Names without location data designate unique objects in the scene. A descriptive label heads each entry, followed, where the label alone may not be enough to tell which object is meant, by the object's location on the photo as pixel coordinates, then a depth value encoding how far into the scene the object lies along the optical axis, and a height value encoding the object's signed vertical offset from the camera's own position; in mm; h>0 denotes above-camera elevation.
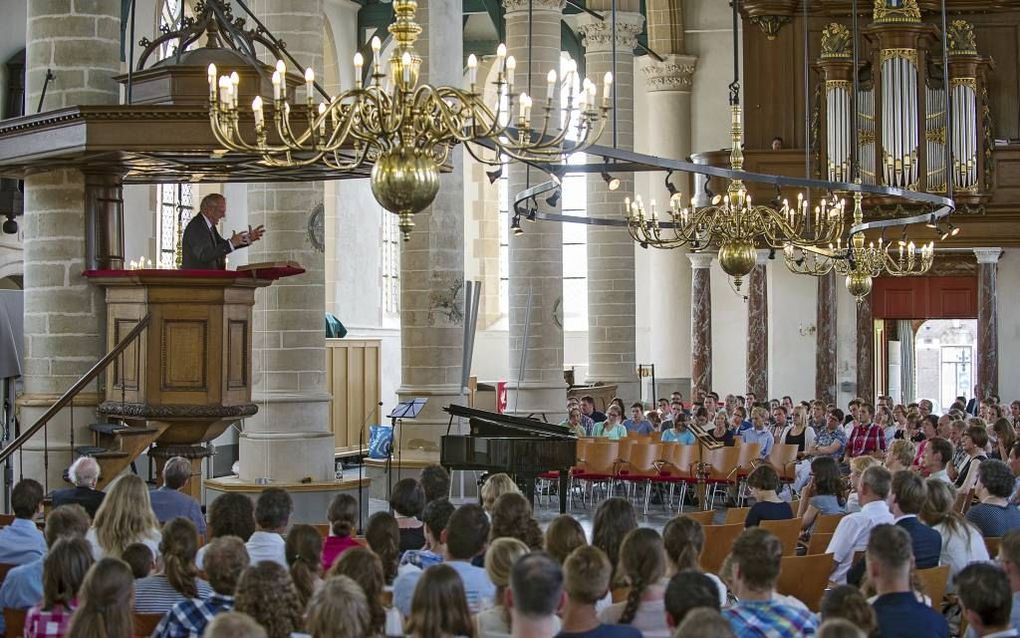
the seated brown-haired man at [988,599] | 5184 -902
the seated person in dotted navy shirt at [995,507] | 8586 -964
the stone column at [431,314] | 16641 +368
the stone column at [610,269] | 24312 +1308
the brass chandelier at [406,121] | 7684 +1217
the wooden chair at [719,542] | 9219 -1245
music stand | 14320 -631
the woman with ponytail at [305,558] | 5957 -901
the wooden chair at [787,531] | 9016 -1164
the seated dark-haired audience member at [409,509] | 7902 -890
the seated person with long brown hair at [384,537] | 6750 -885
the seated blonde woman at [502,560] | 5734 -843
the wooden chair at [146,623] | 6035 -1142
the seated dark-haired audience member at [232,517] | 7043 -822
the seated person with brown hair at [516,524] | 6762 -829
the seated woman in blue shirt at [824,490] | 9758 -985
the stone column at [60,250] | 10828 +720
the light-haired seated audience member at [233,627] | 4152 -802
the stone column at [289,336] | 13836 +101
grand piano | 14273 -1026
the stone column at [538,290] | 20906 +815
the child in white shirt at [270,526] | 7094 -888
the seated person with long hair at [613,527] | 6680 -829
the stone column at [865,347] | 25781 -33
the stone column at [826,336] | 24891 +158
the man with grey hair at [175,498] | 8672 -902
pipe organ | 22266 +3688
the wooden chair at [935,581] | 7312 -1190
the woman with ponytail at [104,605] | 4875 -869
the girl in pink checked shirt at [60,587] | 5605 -927
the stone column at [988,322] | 24484 +388
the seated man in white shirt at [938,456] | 10336 -785
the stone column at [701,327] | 26531 +337
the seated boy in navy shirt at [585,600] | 4945 -872
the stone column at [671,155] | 27938 +3628
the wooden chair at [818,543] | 9039 -1232
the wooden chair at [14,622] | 6008 -1134
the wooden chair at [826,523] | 9461 -1156
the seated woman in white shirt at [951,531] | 7938 -1020
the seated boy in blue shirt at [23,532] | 7531 -961
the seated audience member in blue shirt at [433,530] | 6875 -888
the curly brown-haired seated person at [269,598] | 4848 -840
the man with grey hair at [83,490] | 8781 -869
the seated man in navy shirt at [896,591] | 5707 -982
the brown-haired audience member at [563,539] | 6387 -846
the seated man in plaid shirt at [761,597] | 5477 -966
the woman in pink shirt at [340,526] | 7289 -902
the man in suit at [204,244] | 10844 +769
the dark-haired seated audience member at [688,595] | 5078 -874
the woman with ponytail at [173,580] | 6066 -977
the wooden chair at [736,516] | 10240 -1207
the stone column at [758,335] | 25234 +181
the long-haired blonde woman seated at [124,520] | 7184 -856
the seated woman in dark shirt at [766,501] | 9406 -1013
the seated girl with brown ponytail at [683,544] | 6391 -878
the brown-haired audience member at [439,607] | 4859 -869
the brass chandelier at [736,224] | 12852 +1117
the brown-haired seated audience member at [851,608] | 5012 -910
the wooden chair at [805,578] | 7785 -1247
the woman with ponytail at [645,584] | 5695 -936
